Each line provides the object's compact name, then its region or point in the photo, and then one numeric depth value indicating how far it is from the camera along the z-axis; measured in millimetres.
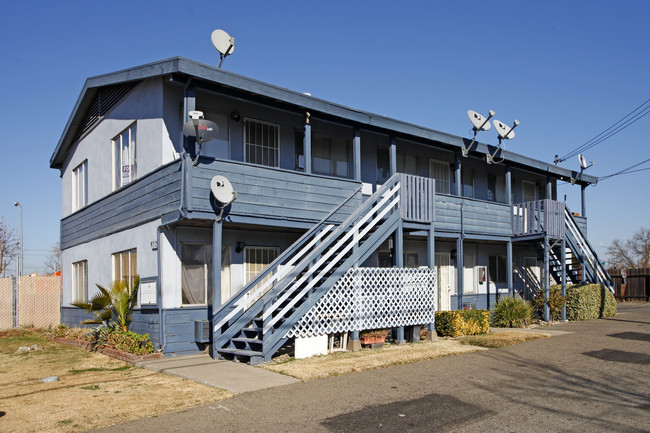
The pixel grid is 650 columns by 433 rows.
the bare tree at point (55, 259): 69631
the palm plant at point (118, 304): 12836
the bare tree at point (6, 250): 46938
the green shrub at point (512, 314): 16797
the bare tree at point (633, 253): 64812
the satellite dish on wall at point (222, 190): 11180
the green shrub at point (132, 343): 11867
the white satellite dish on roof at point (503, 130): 18431
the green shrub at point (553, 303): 17969
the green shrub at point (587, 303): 18547
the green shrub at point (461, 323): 14391
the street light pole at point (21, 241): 36069
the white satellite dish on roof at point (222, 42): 12391
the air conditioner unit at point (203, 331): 11867
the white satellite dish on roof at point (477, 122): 17516
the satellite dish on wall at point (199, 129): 10923
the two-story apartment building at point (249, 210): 11703
